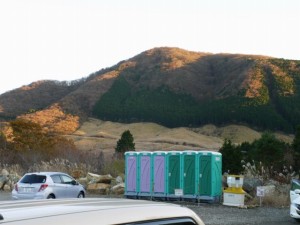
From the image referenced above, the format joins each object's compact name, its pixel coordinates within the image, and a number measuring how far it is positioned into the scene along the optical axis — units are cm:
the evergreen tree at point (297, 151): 3223
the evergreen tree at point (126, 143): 4993
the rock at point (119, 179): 2953
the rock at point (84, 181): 2996
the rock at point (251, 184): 2608
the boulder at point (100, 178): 2966
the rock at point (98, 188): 2848
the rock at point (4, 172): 3367
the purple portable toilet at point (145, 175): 2500
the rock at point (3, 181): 3225
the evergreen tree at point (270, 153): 3212
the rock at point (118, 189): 2784
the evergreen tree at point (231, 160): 3334
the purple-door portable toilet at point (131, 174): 2542
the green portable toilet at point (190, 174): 2353
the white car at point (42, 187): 2150
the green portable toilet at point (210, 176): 2306
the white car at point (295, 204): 1777
